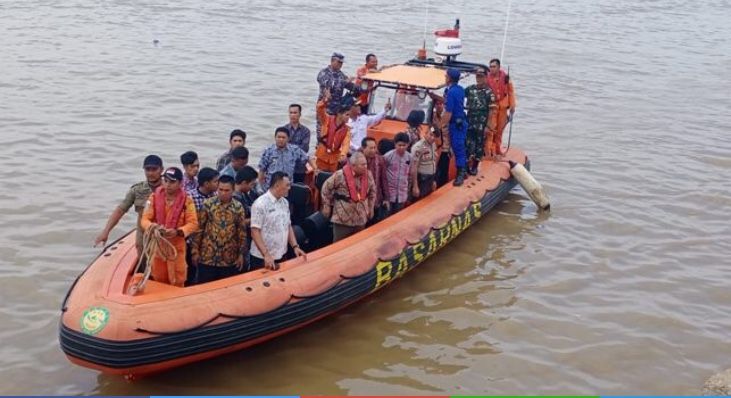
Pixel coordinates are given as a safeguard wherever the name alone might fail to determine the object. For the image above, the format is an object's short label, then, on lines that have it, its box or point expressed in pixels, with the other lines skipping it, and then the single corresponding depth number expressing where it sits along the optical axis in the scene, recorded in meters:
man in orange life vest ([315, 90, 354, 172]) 8.07
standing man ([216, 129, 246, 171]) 7.01
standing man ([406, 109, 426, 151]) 8.09
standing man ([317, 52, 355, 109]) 9.47
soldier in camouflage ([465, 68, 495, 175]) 9.04
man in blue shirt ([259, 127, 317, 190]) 7.25
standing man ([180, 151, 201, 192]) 6.34
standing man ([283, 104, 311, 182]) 7.71
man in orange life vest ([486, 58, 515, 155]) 9.80
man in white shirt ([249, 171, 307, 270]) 6.02
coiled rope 5.62
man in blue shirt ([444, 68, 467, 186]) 8.31
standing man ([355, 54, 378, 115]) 9.51
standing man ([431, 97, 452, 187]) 8.62
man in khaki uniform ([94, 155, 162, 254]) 6.00
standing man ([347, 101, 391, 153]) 8.73
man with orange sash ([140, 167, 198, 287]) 5.62
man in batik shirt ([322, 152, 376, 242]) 6.86
